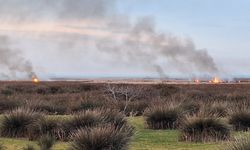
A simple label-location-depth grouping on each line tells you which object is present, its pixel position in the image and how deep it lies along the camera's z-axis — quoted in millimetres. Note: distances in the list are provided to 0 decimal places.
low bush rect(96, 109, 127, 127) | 16516
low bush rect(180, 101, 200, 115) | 22500
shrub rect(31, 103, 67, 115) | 25459
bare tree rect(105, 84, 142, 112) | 34597
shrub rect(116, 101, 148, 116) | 26153
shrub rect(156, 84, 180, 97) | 45744
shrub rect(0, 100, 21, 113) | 28183
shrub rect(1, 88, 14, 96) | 47459
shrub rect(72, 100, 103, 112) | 26469
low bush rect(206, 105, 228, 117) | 20475
